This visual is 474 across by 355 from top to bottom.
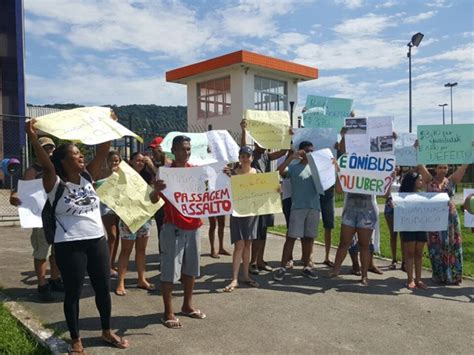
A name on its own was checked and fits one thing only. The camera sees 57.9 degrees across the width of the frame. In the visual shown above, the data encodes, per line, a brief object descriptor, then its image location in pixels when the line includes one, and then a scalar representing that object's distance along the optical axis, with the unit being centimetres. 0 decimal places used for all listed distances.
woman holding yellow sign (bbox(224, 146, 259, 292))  571
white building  2447
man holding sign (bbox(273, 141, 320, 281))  617
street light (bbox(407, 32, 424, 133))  1959
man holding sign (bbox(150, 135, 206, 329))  434
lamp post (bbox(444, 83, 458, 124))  4158
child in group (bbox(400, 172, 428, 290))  591
